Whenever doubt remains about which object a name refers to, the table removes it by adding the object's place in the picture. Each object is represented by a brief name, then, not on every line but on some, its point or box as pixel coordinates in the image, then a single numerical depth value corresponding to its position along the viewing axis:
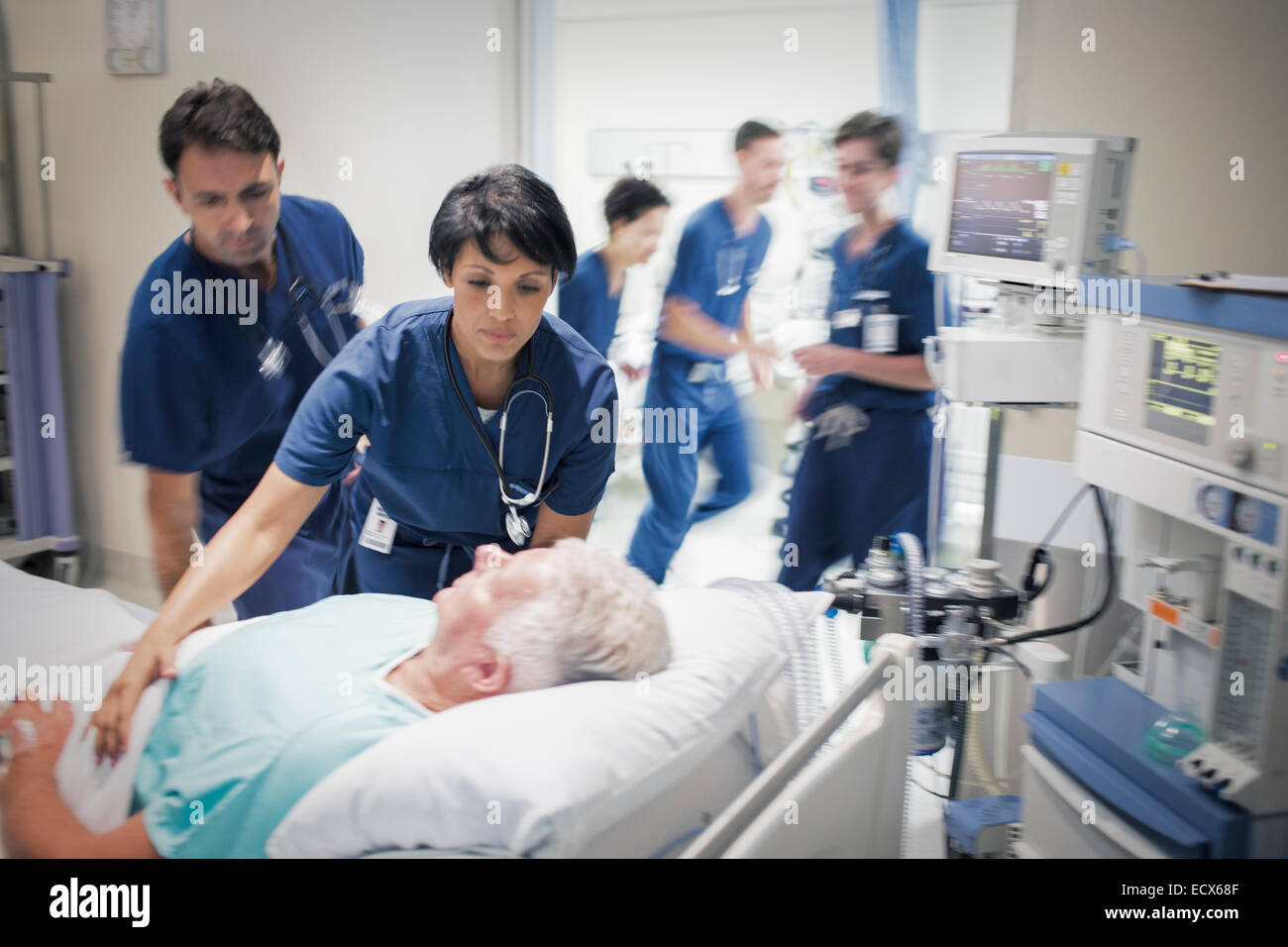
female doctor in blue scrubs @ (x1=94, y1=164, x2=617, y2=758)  1.47
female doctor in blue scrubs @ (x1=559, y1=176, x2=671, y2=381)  2.28
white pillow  0.97
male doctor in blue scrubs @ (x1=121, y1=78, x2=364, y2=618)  1.67
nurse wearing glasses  2.29
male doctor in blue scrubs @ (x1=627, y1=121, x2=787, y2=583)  2.42
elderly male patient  1.15
